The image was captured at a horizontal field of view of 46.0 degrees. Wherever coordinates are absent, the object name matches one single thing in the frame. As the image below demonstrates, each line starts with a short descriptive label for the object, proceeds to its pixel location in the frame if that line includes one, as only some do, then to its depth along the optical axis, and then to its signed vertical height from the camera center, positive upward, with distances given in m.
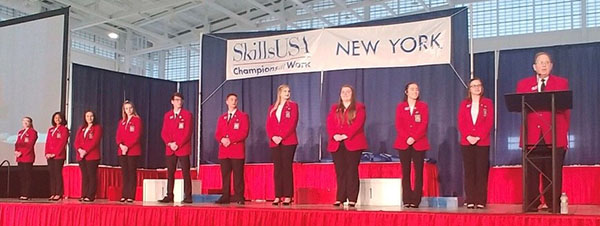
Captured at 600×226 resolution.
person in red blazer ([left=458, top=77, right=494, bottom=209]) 5.69 +0.02
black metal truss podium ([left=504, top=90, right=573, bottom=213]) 4.78 +0.27
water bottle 5.76 -0.48
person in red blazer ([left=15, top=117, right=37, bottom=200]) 8.25 -0.13
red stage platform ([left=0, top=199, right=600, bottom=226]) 4.67 -0.58
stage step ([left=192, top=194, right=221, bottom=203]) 7.43 -0.61
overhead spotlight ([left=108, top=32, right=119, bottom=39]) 14.57 +2.16
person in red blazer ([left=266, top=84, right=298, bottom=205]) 6.43 +0.02
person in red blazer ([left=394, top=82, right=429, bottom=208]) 6.00 +0.01
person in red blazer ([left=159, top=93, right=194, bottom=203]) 6.97 -0.02
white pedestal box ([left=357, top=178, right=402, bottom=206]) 6.50 -0.45
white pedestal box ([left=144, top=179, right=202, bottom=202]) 7.45 -0.53
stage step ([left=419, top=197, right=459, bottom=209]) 6.67 -0.56
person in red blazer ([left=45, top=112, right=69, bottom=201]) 7.80 -0.09
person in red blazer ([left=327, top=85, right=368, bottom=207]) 6.07 +0.01
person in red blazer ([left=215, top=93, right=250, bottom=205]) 6.73 -0.06
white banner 7.43 +1.04
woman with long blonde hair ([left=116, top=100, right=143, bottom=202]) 7.20 -0.06
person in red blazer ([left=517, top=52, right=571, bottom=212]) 5.16 +0.10
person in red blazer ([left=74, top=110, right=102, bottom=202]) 7.51 -0.13
